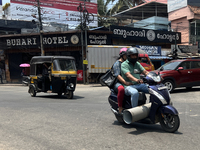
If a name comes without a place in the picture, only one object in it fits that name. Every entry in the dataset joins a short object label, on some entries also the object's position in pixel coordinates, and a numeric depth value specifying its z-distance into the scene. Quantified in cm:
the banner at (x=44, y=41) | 2331
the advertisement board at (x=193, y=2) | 2841
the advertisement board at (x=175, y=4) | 2866
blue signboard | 2547
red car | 1113
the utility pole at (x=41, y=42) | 2272
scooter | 430
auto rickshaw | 1074
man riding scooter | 464
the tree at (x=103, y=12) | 3797
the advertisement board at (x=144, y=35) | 2541
